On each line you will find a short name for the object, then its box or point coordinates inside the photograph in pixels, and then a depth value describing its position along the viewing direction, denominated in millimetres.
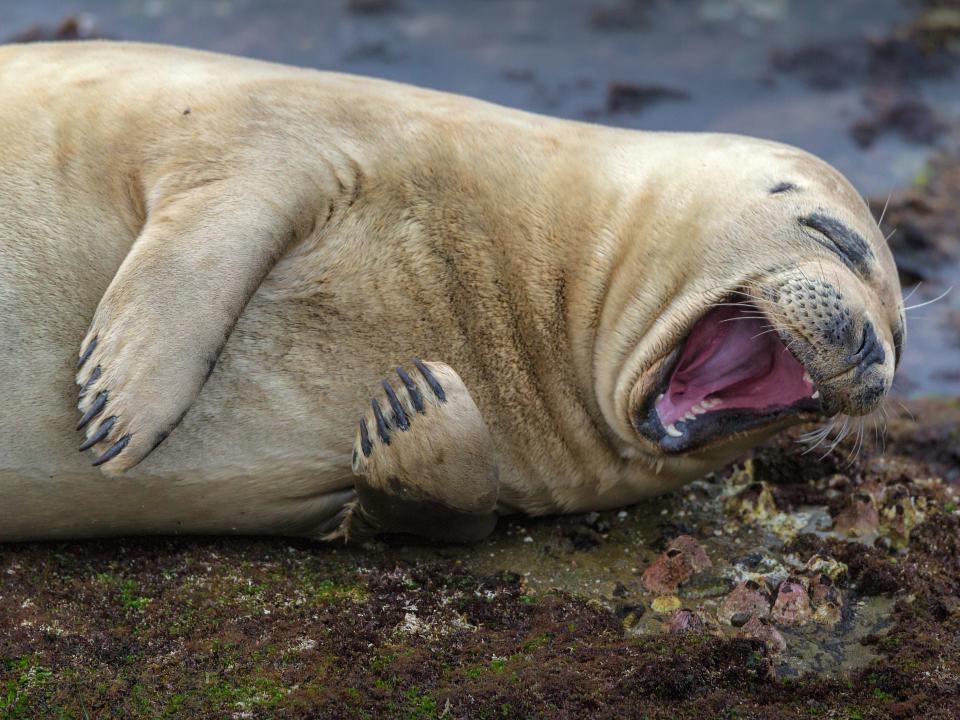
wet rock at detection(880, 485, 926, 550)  9484
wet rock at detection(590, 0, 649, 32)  20125
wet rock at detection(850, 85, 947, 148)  17844
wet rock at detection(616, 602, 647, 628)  8164
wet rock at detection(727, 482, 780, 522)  9703
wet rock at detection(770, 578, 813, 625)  8312
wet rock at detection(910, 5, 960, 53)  20453
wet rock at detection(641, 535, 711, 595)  8609
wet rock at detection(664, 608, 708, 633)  8055
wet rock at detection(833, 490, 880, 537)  9555
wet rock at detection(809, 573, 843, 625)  8354
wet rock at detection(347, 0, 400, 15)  19437
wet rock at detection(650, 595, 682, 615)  8359
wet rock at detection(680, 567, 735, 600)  8562
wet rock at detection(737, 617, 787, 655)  7949
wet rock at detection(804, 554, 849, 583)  8828
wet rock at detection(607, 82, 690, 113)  17766
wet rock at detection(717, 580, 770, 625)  8320
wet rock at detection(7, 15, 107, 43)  17469
